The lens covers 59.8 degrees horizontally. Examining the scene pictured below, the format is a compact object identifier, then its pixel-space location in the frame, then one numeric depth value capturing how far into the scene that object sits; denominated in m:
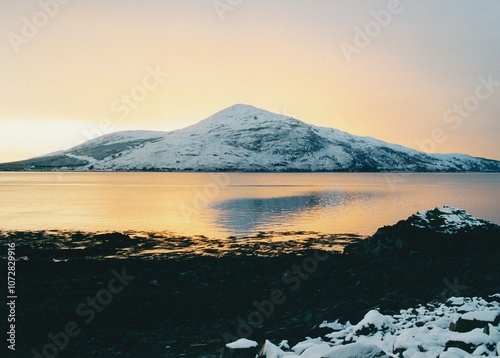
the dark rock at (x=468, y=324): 9.85
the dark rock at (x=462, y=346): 9.11
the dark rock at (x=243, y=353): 9.66
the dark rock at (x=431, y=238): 23.36
